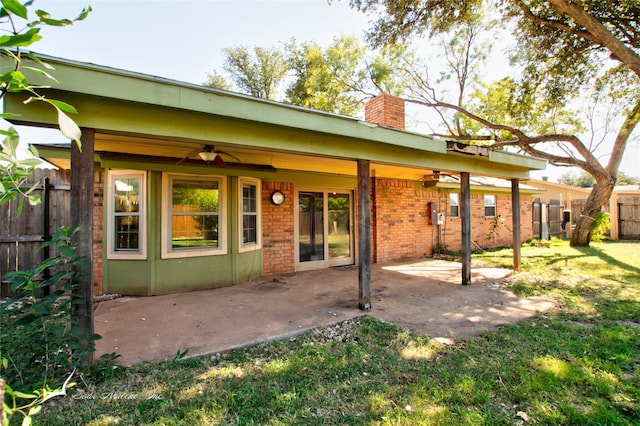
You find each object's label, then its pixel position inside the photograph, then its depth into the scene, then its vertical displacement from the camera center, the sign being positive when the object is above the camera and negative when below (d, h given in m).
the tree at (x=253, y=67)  20.78 +10.07
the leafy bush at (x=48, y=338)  2.50 -1.01
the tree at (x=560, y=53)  8.02 +4.71
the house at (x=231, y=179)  3.10 +0.80
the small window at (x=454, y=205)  11.45 +0.41
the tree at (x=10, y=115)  0.75 +0.27
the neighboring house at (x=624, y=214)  14.33 +0.04
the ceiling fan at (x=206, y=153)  4.89 +1.06
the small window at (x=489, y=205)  12.55 +0.42
